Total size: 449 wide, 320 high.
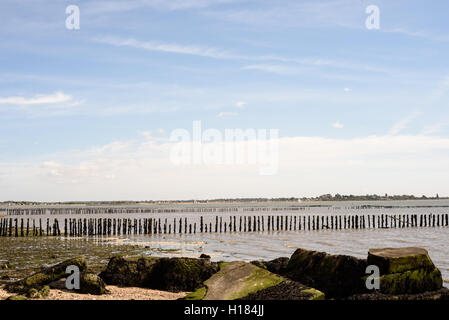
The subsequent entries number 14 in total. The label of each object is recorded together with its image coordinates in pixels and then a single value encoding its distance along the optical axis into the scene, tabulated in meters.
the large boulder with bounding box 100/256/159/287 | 15.73
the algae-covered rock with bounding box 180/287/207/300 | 11.75
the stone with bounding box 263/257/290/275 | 15.50
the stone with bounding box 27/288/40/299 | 12.66
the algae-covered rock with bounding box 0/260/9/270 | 21.25
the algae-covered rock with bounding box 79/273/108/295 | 13.91
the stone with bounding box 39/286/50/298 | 12.98
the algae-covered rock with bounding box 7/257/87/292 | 14.51
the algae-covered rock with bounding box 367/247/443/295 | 11.18
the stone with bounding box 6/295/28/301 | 11.97
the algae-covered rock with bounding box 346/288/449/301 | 10.58
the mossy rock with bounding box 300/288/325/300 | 10.95
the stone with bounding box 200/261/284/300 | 11.80
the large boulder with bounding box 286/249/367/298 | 12.20
